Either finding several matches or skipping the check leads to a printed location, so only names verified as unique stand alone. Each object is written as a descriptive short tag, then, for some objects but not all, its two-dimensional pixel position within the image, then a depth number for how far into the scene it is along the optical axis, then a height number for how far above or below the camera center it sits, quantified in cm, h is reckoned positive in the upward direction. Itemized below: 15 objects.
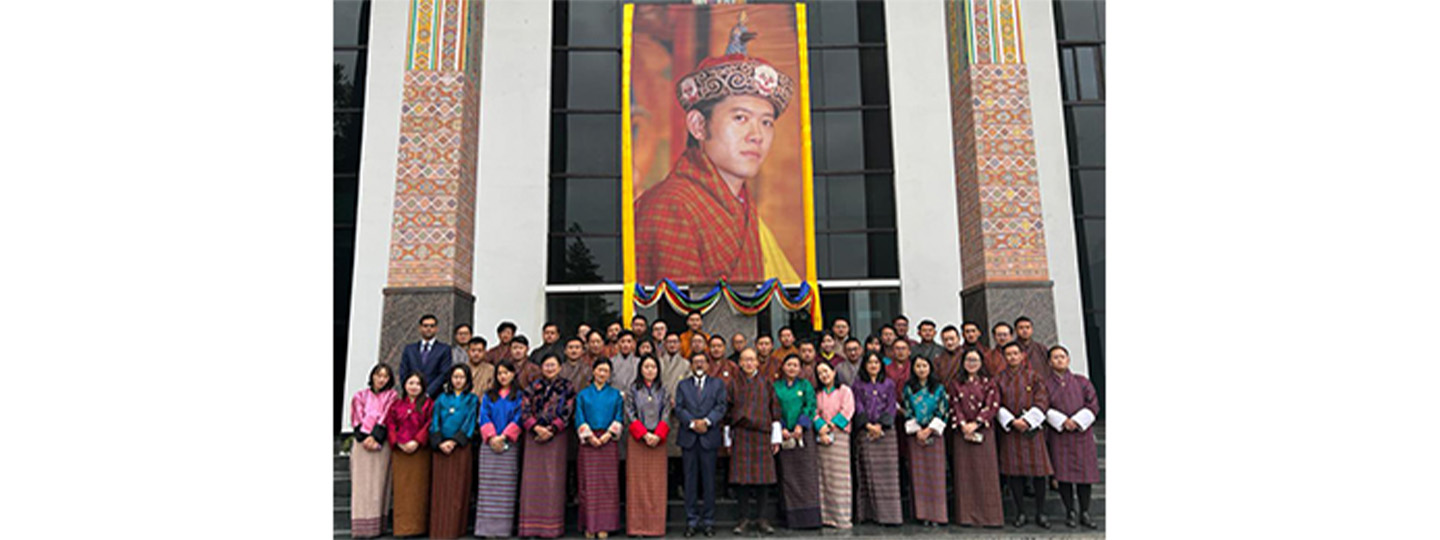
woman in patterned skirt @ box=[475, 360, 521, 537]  571 -77
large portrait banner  955 +216
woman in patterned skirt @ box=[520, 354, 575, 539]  570 -72
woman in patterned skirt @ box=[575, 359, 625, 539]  572 -77
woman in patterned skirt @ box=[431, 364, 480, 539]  577 -75
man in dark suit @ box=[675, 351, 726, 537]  574 -61
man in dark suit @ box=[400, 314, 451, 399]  654 -6
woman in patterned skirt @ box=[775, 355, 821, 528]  587 -86
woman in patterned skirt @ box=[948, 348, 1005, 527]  593 -83
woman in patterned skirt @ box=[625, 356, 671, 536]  574 -78
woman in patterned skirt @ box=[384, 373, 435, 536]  580 -78
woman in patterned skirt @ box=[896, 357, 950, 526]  597 -76
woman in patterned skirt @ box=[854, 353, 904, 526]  598 -81
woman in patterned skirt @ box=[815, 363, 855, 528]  591 -75
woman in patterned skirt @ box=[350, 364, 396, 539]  578 -78
